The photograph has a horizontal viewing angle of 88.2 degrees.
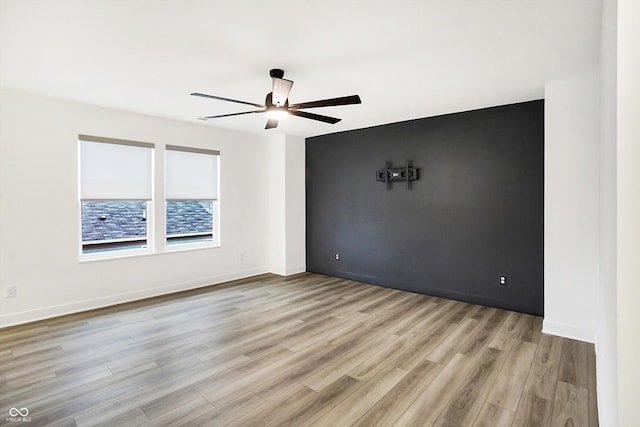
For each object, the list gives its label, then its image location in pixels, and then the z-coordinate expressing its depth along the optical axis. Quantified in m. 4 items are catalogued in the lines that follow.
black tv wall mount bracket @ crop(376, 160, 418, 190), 5.08
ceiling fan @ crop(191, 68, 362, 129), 2.94
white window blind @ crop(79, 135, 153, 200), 4.36
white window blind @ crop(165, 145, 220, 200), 5.18
